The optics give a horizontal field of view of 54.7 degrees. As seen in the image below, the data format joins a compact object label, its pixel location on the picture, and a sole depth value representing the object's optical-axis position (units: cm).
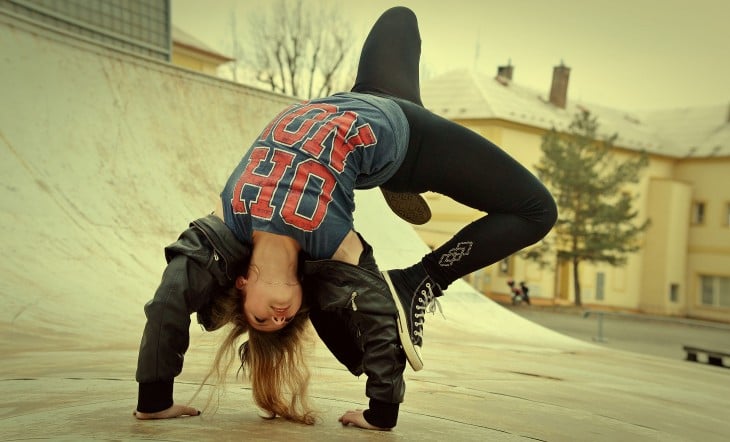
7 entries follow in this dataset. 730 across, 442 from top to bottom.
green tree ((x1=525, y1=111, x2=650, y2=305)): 2898
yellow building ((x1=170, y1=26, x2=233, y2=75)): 2684
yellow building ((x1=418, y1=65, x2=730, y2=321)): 3328
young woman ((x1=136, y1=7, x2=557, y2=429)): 238
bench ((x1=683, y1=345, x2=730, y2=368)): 923
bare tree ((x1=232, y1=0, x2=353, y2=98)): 3488
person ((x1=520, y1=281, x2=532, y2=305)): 2829
